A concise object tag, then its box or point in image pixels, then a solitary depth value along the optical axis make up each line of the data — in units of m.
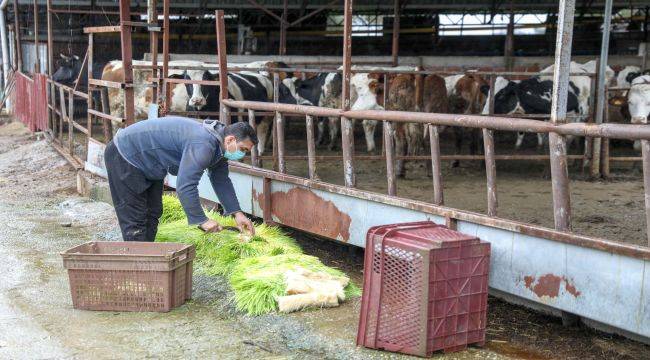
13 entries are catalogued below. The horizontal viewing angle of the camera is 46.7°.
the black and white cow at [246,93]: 12.21
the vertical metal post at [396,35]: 15.52
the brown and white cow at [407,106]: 11.12
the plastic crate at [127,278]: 4.88
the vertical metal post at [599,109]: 10.18
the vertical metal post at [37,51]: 16.43
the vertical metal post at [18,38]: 17.72
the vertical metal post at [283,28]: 17.88
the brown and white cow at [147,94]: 12.00
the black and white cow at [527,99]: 11.60
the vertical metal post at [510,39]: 17.67
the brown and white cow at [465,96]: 12.55
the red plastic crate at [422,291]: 4.13
